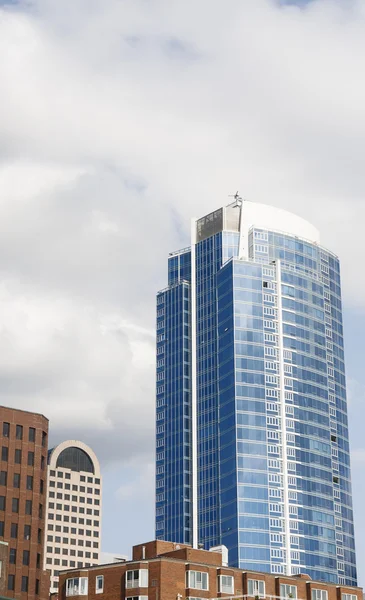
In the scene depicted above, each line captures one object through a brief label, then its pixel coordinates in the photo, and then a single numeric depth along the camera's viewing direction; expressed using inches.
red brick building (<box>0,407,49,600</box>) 7716.5
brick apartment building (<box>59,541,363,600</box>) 5664.4
